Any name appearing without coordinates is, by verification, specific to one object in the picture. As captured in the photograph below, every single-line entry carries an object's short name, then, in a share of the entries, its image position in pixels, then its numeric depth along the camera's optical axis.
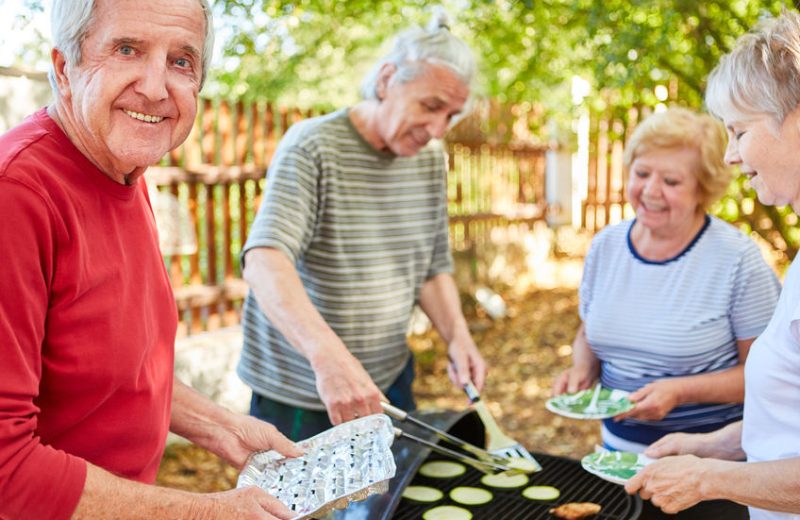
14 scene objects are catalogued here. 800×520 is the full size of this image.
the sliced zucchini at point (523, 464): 2.33
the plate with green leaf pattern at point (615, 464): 2.13
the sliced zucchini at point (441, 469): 2.38
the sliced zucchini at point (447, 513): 2.06
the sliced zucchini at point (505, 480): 2.28
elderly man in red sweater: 1.24
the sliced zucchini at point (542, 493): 2.18
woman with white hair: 1.67
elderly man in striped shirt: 2.53
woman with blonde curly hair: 2.46
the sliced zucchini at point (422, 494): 2.20
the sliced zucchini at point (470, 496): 2.17
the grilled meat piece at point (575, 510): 2.03
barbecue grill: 1.98
